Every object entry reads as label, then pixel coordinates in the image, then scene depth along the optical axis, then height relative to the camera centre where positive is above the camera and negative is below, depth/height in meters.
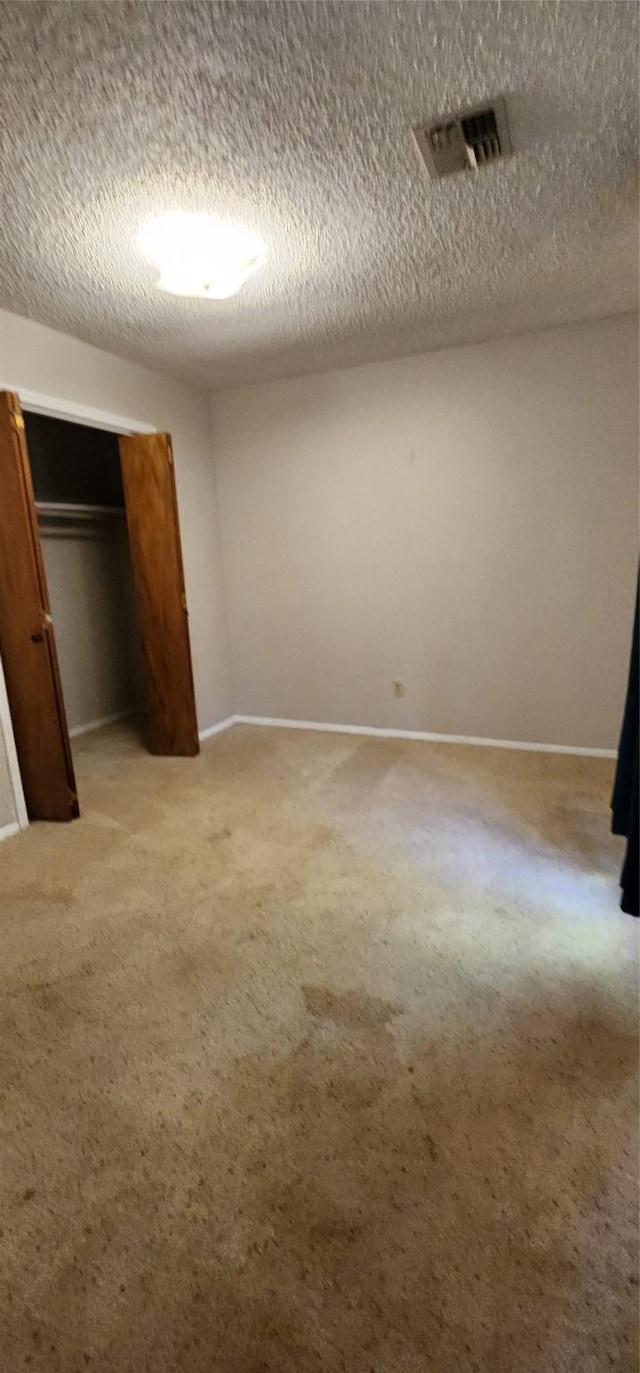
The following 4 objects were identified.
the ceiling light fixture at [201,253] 2.10 +1.11
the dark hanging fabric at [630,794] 1.73 -0.82
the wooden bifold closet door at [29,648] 2.68 -0.39
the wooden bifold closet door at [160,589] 3.58 -0.17
